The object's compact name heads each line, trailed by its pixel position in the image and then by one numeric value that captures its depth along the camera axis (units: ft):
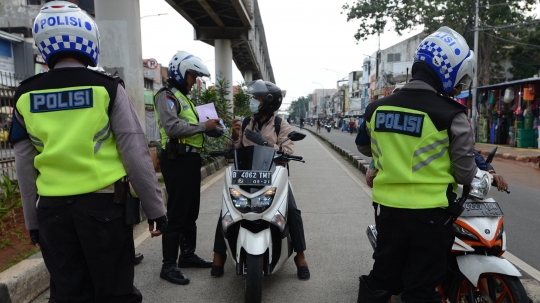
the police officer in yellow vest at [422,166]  7.23
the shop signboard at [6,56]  74.64
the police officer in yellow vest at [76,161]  6.65
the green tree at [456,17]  80.43
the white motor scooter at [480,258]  7.72
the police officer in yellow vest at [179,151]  11.73
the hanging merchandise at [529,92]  51.47
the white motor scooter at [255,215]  9.80
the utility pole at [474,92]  66.39
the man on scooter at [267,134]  11.64
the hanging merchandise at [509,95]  56.27
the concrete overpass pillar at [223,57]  67.05
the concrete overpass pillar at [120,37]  25.02
